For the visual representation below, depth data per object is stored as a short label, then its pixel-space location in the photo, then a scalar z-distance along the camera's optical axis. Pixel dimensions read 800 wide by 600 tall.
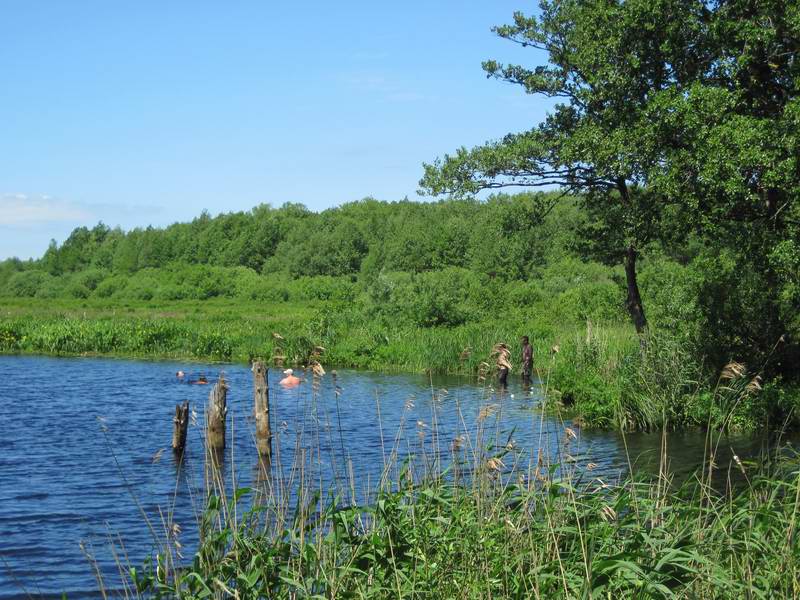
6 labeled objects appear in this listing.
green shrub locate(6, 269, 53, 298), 100.00
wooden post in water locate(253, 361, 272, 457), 15.84
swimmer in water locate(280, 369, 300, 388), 29.71
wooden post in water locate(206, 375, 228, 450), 17.05
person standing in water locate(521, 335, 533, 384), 27.41
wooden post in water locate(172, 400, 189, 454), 17.59
